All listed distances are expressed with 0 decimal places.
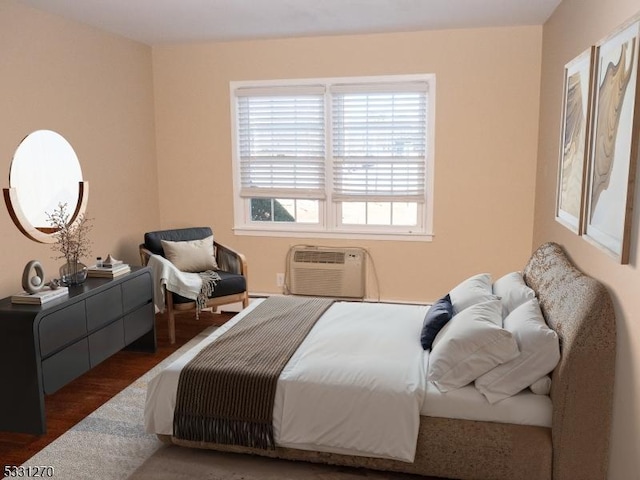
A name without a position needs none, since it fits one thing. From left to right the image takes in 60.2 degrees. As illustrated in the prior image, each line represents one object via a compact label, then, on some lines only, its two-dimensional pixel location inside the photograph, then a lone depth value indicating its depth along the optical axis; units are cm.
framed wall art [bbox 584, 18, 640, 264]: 210
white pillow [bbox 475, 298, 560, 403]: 241
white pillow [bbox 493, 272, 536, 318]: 303
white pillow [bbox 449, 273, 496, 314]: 306
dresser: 298
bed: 226
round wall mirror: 369
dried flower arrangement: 362
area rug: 260
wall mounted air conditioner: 515
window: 498
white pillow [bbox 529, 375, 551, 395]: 243
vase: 359
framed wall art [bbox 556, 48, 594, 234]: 281
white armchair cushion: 477
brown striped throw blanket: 258
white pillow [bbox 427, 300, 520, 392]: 245
